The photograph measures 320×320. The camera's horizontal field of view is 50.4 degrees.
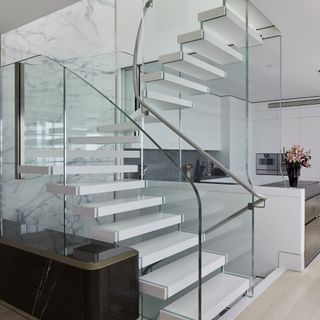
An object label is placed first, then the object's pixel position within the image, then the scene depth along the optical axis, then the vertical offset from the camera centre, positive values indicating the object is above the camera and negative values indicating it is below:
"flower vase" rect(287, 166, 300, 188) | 3.95 -0.21
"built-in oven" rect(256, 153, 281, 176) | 6.80 -0.15
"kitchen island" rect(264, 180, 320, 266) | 3.86 -0.76
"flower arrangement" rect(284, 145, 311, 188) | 3.96 -0.07
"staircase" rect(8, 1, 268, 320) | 2.73 -0.42
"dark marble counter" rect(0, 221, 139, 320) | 2.43 -0.94
